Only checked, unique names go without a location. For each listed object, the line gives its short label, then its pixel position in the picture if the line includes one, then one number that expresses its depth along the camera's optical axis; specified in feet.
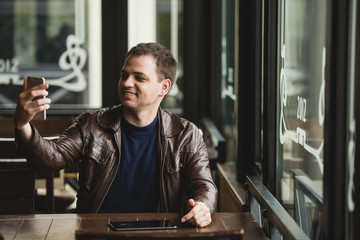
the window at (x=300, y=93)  6.82
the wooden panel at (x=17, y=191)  8.38
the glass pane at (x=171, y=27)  18.71
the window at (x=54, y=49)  18.71
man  7.95
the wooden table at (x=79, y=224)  6.63
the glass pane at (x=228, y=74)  14.05
